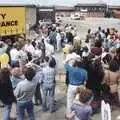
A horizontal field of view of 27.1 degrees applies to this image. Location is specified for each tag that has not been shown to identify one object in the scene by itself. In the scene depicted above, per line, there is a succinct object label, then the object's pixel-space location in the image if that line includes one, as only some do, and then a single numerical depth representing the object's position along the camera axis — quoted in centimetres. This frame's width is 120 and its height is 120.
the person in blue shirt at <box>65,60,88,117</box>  612
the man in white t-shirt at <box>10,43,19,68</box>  802
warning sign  1260
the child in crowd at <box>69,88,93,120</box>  460
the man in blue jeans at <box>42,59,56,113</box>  657
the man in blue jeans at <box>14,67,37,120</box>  551
